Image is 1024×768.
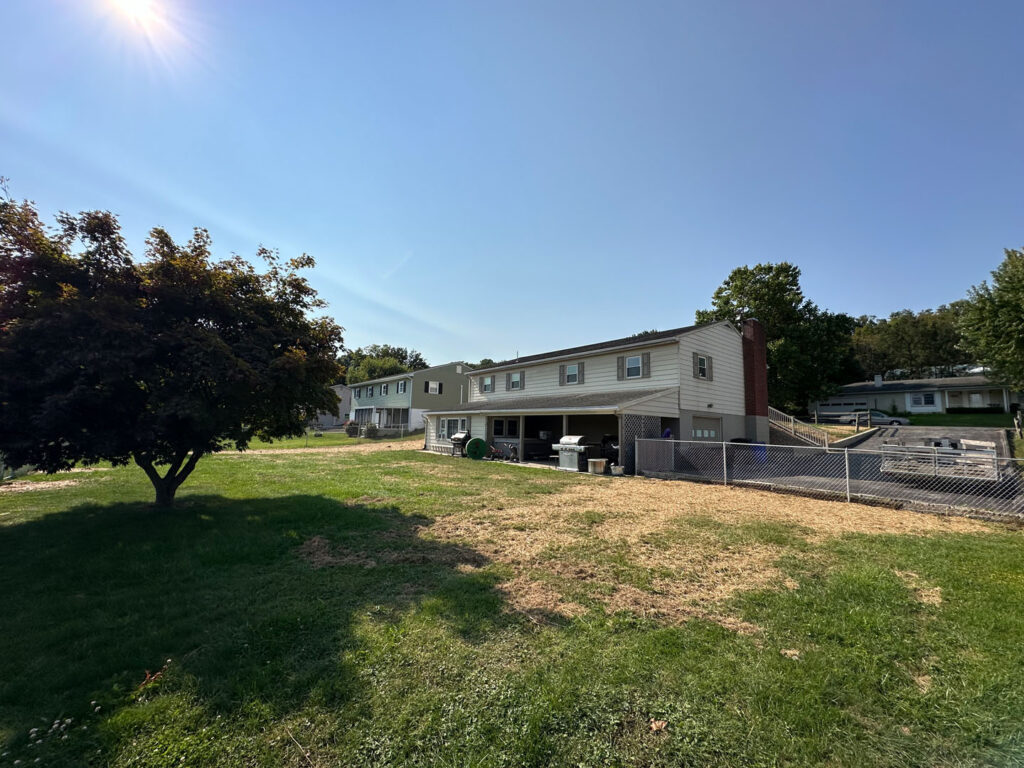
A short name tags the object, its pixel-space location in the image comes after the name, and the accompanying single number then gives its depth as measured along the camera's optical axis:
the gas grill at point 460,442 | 23.22
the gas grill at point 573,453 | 16.97
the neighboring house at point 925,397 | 34.53
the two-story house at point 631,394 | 17.34
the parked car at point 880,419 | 33.44
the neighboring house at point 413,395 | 39.41
